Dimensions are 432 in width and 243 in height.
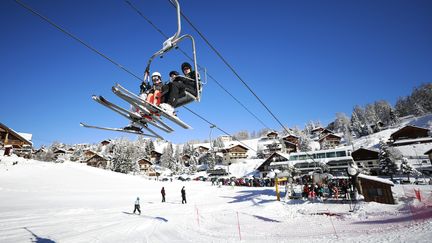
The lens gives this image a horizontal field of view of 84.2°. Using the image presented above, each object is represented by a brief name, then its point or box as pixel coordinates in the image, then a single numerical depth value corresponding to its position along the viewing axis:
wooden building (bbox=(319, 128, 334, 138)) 88.78
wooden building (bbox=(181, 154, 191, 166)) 96.38
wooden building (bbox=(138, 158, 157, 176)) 75.13
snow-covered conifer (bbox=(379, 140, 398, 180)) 39.88
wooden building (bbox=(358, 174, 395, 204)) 15.53
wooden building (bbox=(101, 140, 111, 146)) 139.75
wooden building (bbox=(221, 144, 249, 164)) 77.06
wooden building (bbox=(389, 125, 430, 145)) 58.50
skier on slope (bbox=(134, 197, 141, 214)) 15.90
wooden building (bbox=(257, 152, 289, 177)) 54.06
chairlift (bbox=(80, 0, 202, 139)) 6.28
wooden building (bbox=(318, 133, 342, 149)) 81.50
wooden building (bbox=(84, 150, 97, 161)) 83.20
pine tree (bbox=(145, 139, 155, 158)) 105.36
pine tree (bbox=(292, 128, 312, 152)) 73.12
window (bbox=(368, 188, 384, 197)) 15.99
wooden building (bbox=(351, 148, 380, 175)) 49.88
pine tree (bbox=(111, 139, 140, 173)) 58.40
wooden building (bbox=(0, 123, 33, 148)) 37.38
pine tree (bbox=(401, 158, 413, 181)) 38.34
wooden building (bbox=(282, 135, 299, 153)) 78.88
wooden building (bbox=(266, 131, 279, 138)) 94.79
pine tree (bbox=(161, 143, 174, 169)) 87.88
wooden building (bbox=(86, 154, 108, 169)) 72.69
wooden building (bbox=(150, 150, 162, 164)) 102.31
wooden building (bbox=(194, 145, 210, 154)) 110.62
